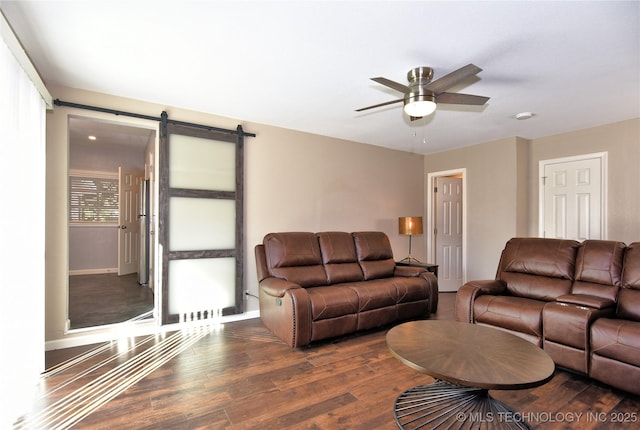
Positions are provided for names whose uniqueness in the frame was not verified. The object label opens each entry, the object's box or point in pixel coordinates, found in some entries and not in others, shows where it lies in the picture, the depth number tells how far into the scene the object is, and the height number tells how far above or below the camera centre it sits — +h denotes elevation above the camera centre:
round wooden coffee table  1.58 -0.80
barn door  3.47 -0.07
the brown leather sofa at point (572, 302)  2.20 -0.76
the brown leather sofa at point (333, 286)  2.98 -0.78
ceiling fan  2.25 +0.95
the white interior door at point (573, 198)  4.06 +0.25
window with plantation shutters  6.48 +0.40
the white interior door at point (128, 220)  6.36 -0.08
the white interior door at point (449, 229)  5.59 -0.23
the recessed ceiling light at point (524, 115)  3.63 +1.20
